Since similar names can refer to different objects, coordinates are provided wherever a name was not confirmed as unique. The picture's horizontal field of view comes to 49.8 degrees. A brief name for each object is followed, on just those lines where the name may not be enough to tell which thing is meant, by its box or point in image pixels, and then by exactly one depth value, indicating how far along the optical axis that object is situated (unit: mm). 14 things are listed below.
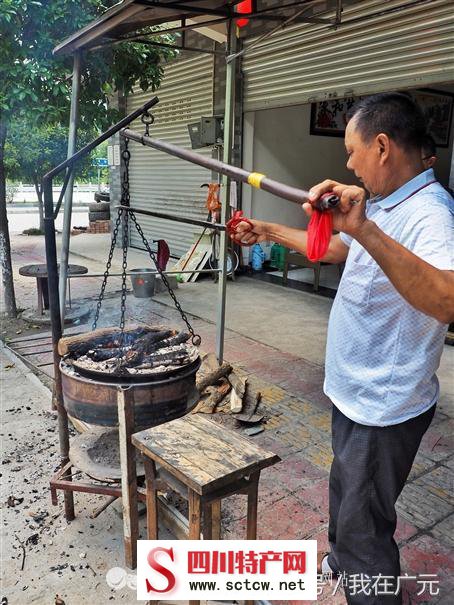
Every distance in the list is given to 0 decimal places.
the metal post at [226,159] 4176
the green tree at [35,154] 13242
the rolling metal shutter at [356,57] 5566
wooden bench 8180
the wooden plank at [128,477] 2453
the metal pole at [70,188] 4152
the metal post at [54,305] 2930
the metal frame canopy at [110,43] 2977
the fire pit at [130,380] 2602
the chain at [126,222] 3041
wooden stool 1977
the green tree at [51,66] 4914
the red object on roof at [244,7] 3986
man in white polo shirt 1712
